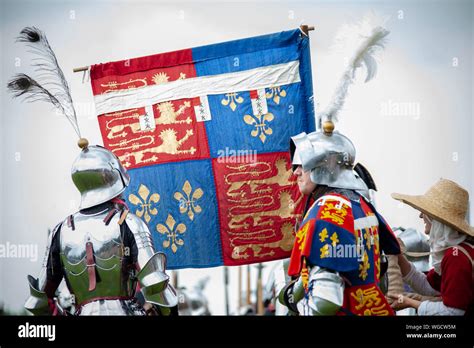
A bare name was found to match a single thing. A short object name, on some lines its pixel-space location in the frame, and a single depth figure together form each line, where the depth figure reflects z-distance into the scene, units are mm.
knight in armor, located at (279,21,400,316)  6176
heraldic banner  7113
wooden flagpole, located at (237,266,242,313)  7223
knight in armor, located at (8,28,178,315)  6613
